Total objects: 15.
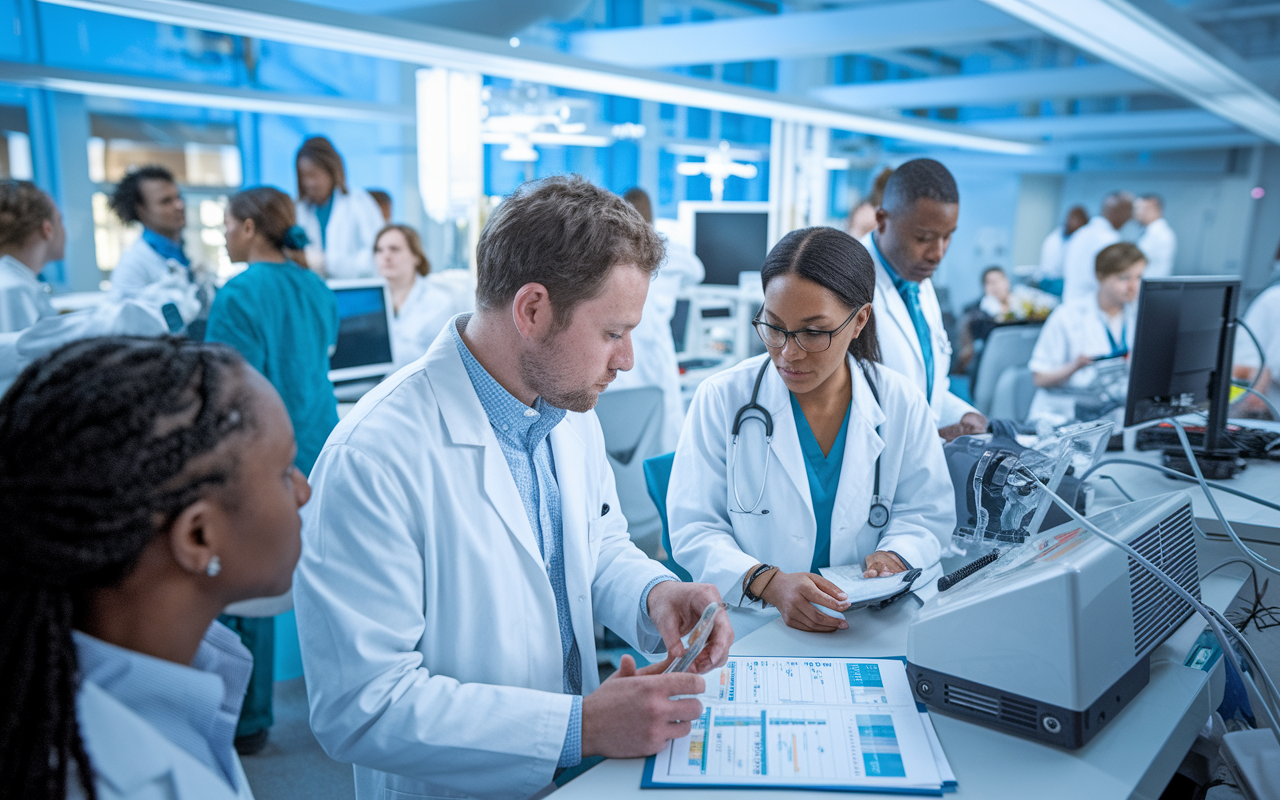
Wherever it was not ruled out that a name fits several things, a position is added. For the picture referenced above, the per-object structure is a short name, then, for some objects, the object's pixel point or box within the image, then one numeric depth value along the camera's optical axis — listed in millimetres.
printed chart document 980
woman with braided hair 644
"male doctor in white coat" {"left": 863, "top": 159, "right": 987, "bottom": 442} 2357
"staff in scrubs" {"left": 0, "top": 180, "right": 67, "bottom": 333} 2719
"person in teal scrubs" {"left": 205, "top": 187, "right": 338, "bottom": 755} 2424
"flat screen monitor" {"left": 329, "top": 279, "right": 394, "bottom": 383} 3543
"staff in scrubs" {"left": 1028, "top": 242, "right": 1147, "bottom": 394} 3668
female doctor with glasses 1645
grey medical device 1023
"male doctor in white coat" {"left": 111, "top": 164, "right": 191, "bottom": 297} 3750
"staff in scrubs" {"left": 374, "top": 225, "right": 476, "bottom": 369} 3969
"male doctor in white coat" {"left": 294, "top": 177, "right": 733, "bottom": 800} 1053
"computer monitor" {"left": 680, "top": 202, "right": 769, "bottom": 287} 5375
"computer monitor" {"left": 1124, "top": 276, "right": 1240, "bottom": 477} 2158
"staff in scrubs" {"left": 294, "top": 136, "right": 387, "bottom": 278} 4172
